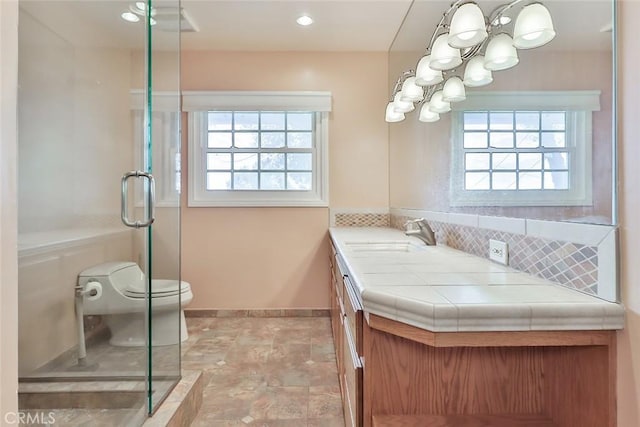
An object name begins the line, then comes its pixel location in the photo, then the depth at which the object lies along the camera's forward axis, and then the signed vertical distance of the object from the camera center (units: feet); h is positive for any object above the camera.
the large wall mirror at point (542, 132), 3.17 +0.98
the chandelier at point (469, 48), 3.86 +2.20
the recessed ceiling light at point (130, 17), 6.95 +4.05
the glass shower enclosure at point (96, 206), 5.43 +0.09
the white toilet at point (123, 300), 6.56 -1.81
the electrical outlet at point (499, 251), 4.57 -0.55
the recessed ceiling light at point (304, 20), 8.72 +4.81
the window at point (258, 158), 10.71 +1.64
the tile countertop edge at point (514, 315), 2.89 -0.86
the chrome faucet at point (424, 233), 6.76 -0.43
